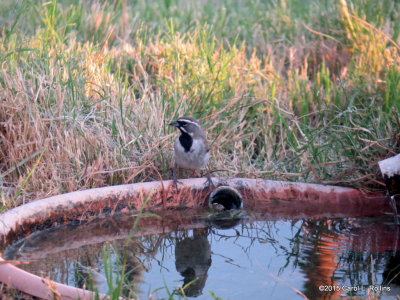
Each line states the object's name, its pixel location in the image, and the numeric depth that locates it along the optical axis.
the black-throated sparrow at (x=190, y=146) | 10.61
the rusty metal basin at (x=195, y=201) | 9.21
